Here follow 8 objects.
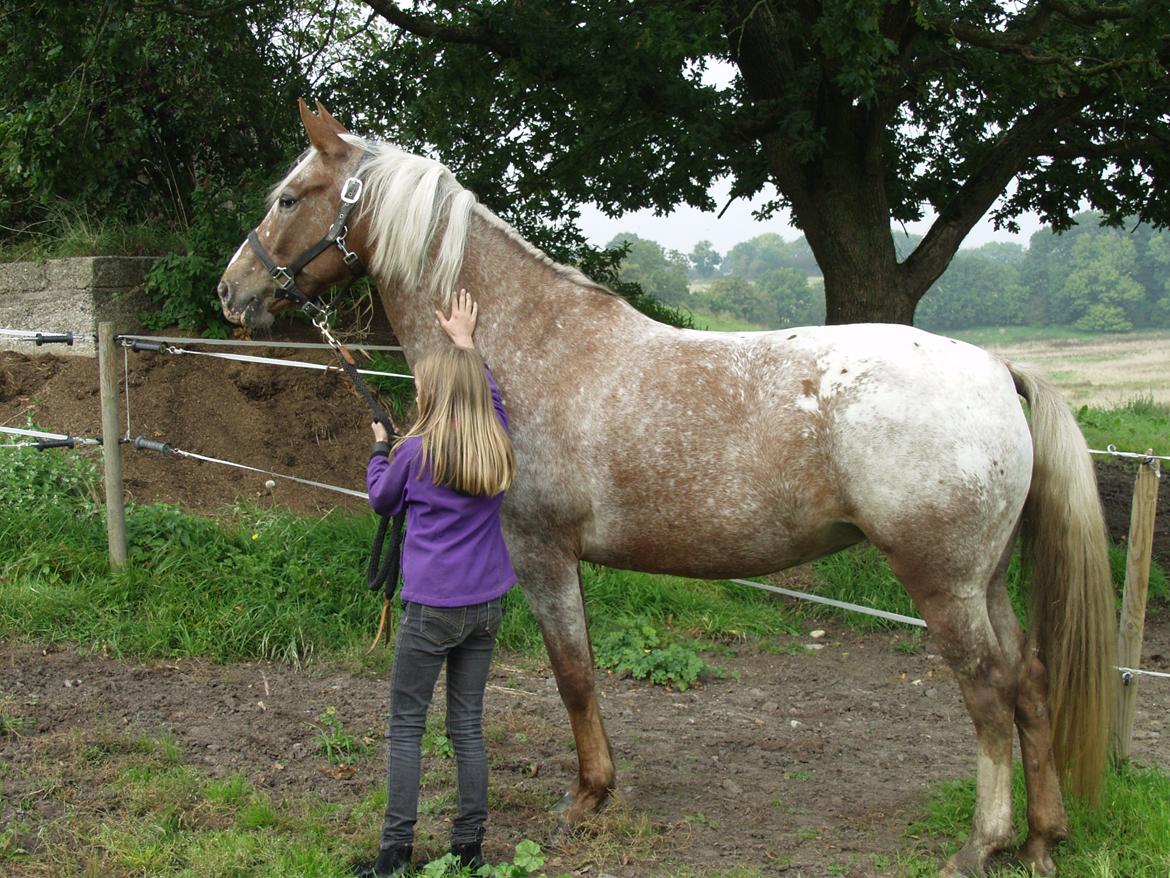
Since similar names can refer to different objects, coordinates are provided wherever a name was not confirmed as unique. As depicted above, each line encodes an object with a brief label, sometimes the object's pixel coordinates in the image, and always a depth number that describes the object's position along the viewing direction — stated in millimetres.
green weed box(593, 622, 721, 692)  5156
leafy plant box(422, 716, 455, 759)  4133
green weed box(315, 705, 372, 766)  4090
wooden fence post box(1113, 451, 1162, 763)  3738
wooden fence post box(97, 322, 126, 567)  5391
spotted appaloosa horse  3047
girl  2914
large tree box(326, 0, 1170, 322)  5961
